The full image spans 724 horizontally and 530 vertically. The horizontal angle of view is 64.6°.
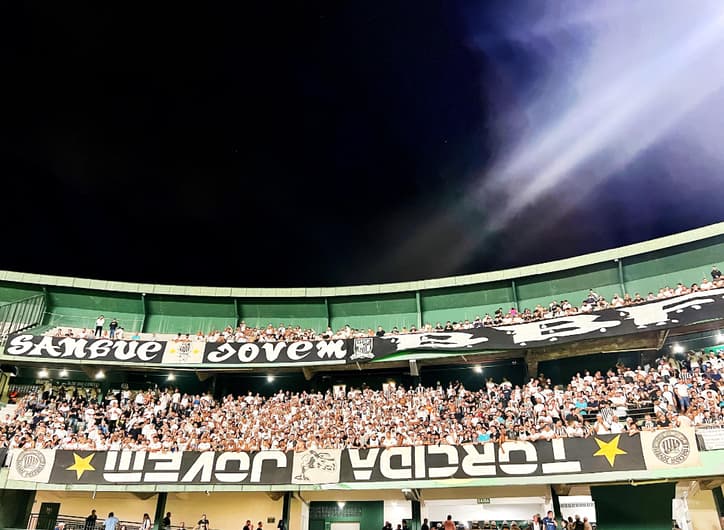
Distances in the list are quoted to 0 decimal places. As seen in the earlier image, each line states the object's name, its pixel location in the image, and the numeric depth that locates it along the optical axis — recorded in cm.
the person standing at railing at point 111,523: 2182
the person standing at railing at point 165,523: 2436
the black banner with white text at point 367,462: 1912
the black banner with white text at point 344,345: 2388
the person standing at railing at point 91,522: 2414
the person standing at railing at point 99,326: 3133
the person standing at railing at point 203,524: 2341
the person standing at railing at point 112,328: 3102
